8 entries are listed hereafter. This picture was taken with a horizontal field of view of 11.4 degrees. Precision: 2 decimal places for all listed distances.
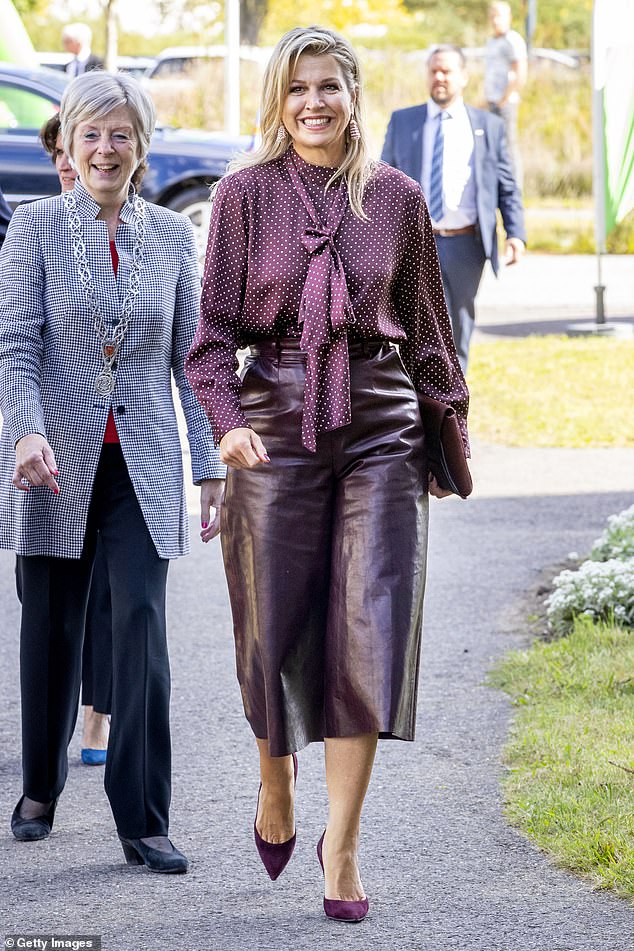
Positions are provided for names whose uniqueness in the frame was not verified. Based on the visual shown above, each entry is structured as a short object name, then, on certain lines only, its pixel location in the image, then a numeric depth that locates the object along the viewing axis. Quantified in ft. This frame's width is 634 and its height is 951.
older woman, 26.73
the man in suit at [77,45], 108.99
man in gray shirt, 124.26
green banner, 50.31
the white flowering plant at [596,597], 40.65
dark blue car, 105.19
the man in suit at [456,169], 62.08
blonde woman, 24.13
